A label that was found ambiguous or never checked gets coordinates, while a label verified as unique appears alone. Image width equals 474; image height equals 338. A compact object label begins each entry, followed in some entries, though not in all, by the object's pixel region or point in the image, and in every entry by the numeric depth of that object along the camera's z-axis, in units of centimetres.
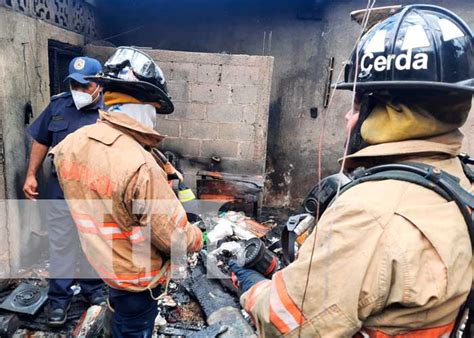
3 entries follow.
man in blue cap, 302
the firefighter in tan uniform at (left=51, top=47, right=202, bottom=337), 184
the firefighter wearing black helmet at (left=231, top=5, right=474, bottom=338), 91
